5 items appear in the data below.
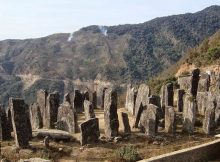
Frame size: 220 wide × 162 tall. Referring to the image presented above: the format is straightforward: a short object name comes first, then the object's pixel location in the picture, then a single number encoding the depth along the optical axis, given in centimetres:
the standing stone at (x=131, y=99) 3095
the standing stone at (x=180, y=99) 2995
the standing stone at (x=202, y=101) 2784
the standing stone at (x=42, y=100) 2814
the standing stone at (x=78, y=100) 3334
